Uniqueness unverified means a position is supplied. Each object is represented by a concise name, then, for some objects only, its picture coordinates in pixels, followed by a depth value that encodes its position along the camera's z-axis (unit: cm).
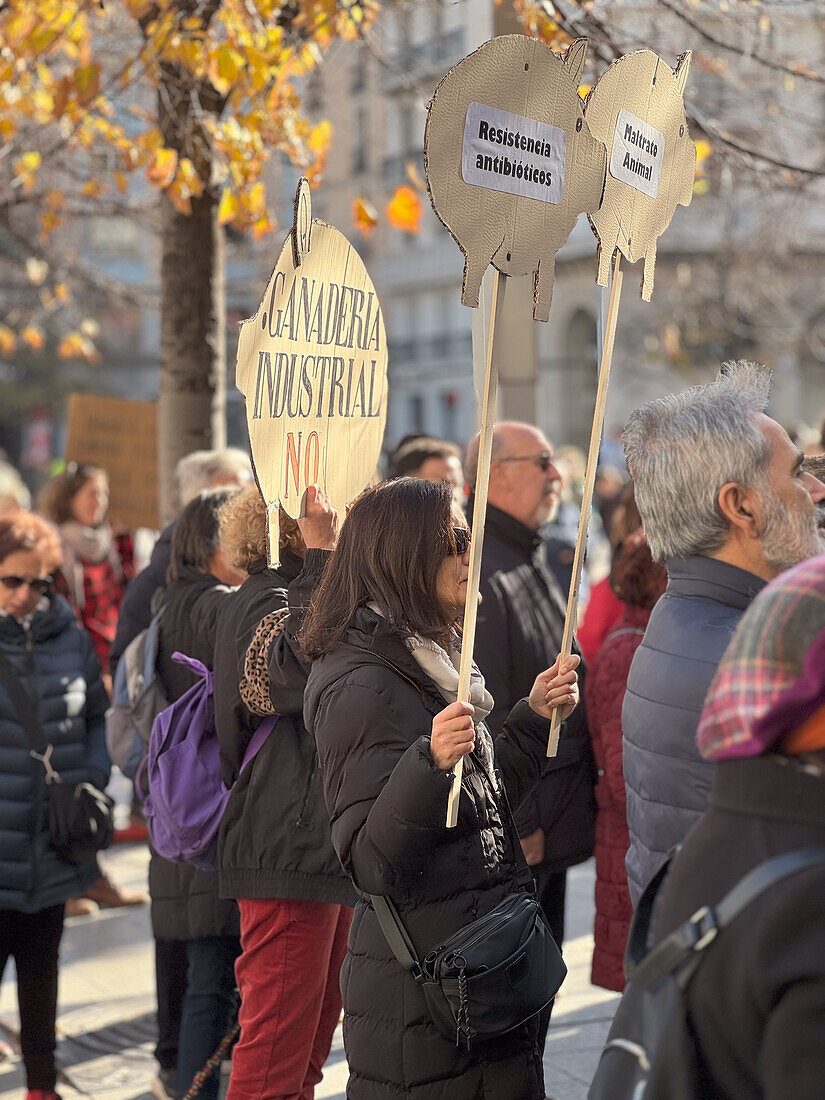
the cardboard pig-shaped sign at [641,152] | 291
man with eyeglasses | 397
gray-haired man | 230
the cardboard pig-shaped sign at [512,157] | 251
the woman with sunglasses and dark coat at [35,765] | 417
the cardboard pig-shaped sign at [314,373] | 331
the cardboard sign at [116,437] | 752
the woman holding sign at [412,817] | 247
